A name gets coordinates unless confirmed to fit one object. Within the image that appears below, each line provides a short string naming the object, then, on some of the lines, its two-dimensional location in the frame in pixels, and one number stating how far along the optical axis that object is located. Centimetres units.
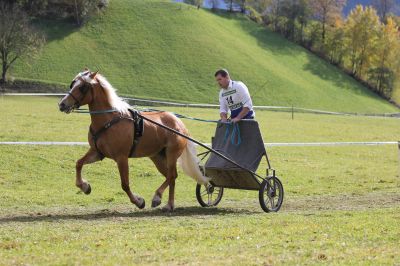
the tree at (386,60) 9325
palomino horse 1102
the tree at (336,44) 9881
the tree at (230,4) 11225
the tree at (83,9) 8475
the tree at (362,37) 9444
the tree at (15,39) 6153
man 1262
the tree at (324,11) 10438
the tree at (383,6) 13775
